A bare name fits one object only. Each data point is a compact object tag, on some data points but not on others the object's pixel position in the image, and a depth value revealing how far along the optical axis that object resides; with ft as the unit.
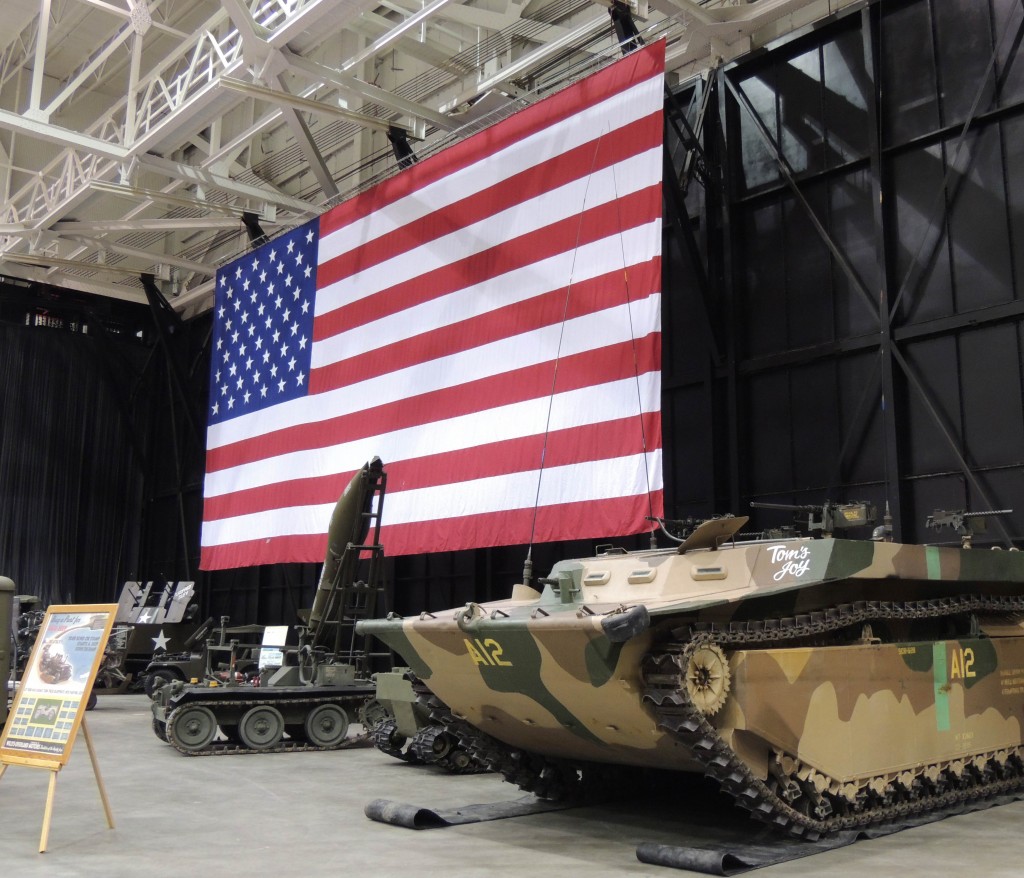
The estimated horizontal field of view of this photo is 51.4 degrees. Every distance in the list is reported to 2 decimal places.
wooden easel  19.27
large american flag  37.27
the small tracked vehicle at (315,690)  36.52
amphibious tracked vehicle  19.08
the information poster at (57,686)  19.99
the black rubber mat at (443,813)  22.20
